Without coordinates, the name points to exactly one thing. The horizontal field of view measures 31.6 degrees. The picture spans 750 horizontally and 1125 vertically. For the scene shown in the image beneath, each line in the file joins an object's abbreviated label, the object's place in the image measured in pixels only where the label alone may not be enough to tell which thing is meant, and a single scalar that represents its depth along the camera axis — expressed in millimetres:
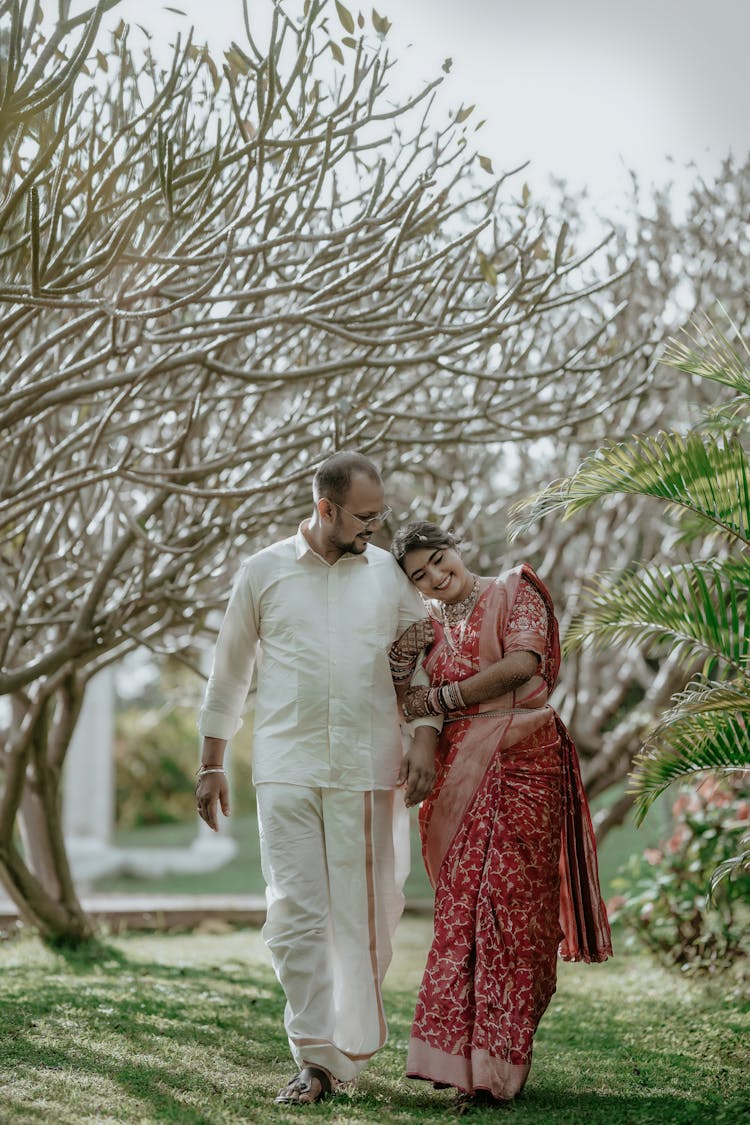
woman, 4137
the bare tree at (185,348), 4820
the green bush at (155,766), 24188
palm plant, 4527
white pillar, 14984
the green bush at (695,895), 7039
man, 4273
